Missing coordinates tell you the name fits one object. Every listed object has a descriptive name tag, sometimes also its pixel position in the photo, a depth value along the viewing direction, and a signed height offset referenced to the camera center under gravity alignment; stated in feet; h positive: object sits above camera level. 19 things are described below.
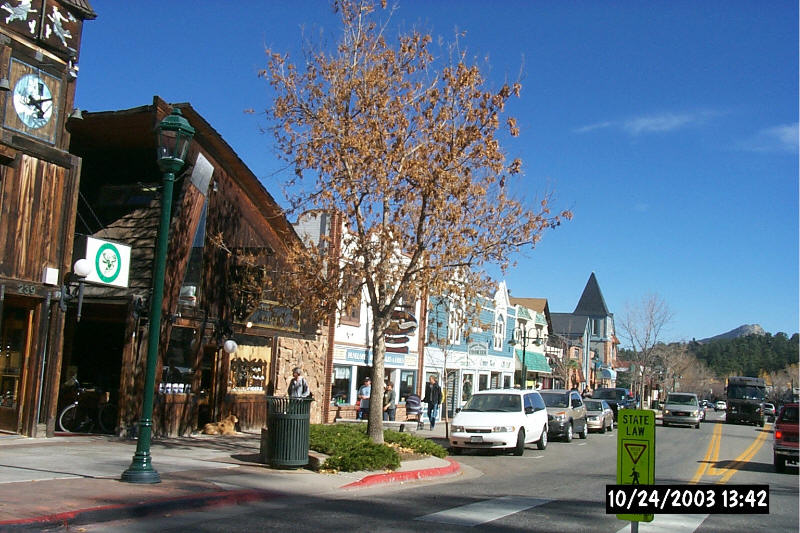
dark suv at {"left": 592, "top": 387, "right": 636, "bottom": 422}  132.36 -2.31
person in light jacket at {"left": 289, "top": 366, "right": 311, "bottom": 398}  62.90 -1.34
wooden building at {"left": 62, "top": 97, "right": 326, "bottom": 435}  59.11 +6.82
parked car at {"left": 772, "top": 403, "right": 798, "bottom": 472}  58.65 -3.59
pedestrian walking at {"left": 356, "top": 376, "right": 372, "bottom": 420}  85.15 -2.87
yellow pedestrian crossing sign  21.29 -1.79
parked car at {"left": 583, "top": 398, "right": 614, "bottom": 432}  106.93 -4.47
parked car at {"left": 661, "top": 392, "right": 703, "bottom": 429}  131.03 -3.96
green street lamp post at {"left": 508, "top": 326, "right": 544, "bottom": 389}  149.90 +8.68
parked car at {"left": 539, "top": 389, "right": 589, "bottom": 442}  86.17 -3.69
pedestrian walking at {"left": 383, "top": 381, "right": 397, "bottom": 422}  84.74 -3.33
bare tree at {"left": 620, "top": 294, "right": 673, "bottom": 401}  197.57 +7.72
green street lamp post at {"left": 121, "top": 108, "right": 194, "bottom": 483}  36.27 +5.52
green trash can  44.83 -3.53
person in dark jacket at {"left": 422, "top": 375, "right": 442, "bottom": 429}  93.50 -2.65
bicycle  57.67 -3.92
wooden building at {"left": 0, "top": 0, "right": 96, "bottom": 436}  49.70 +10.32
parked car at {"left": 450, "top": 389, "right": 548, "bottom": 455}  66.23 -3.80
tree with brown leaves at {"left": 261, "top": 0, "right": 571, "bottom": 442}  54.03 +13.99
